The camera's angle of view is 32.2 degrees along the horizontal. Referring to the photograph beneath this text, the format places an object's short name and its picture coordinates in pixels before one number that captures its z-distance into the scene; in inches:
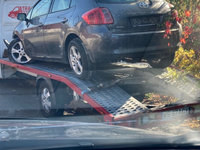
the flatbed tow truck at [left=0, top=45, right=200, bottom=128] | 166.4
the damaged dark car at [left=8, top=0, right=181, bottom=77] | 189.2
